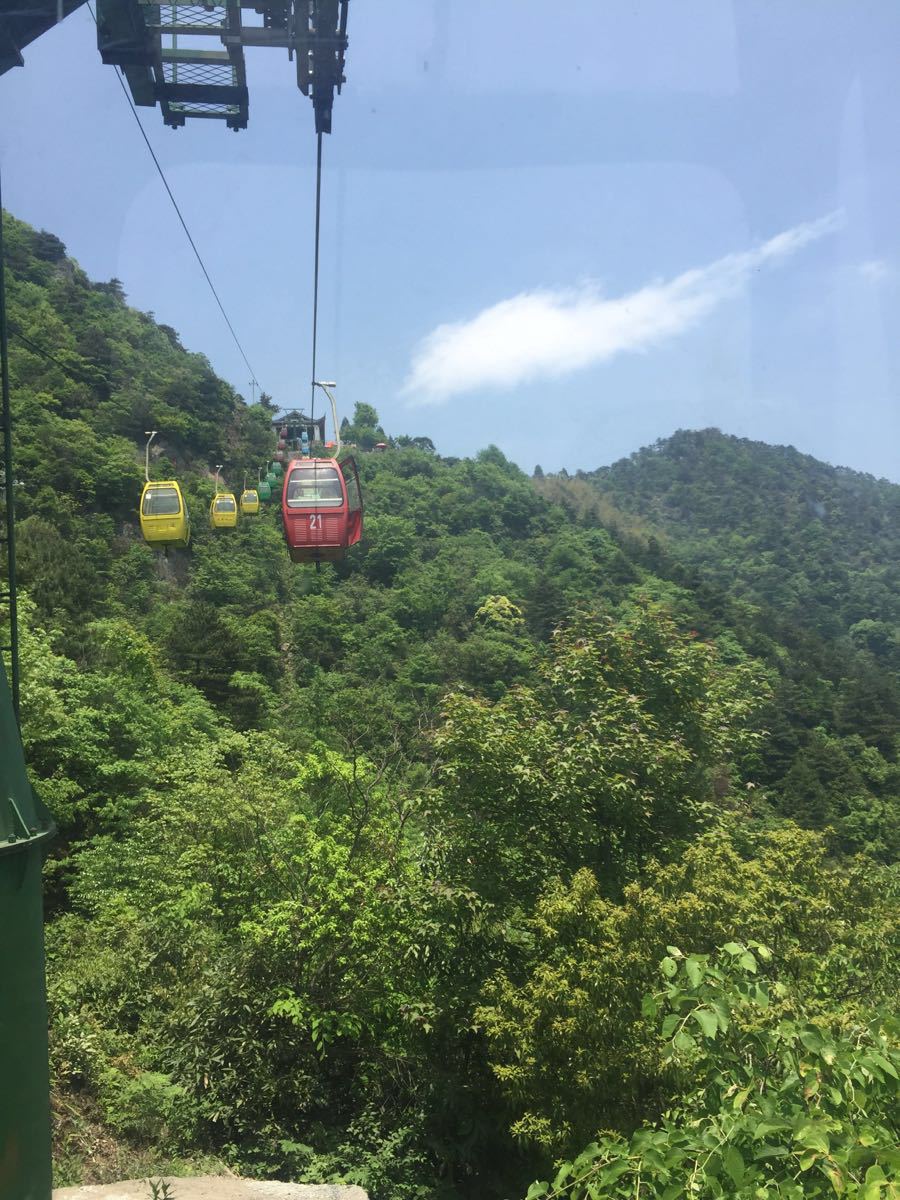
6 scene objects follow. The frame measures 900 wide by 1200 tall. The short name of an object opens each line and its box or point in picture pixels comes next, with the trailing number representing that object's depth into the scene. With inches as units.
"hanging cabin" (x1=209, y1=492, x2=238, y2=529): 1132.1
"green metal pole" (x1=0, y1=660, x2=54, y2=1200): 119.2
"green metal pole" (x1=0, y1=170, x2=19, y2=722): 157.0
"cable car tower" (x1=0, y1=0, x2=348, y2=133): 249.0
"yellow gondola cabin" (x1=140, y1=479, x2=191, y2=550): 815.1
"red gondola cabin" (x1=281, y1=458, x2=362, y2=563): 534.6
